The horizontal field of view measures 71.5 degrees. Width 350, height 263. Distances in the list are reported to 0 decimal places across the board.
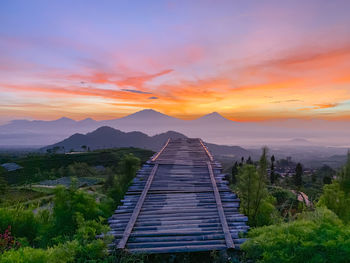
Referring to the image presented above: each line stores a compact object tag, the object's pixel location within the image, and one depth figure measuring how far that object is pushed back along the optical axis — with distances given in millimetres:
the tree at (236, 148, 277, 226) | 7285
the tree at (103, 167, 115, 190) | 23398
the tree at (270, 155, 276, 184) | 22903
